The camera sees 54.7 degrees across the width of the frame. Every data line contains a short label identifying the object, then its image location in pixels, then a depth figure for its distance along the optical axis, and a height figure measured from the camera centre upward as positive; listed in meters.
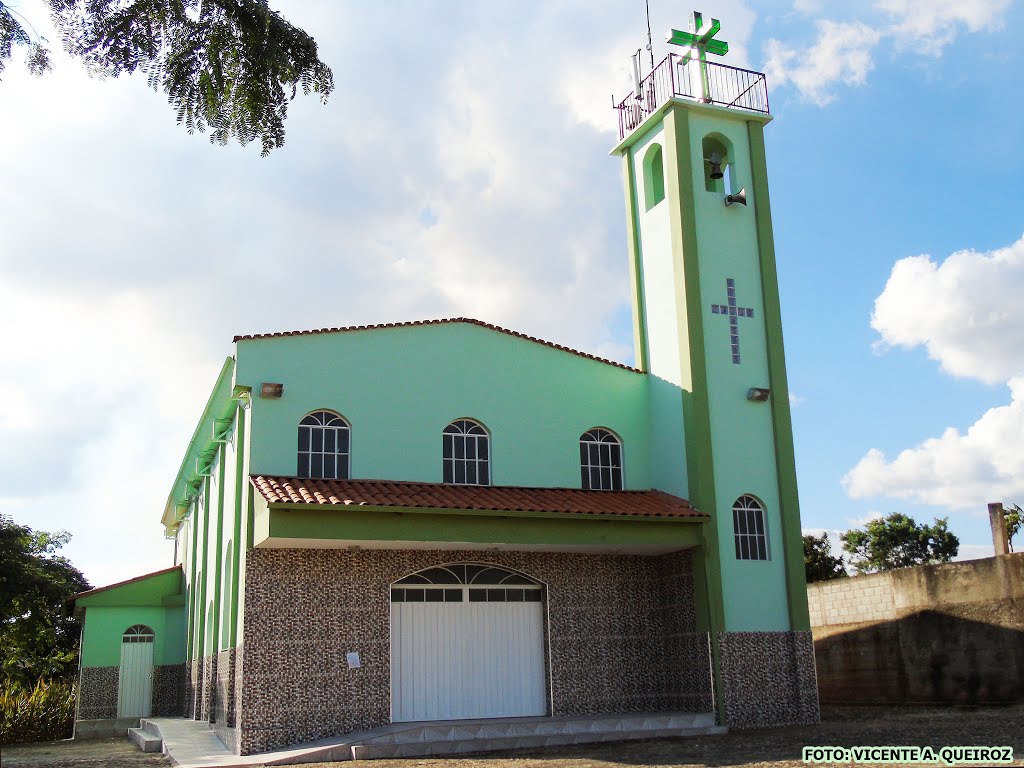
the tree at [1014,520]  36.81 +3.79
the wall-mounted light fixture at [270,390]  16.67 +4.22
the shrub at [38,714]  21.62 -1.25
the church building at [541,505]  15.84 +2.22
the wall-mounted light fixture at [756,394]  18.69 +4.37
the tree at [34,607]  28.84 +1.43
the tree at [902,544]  47.69 +3.99
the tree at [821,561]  39.12 +2.77
